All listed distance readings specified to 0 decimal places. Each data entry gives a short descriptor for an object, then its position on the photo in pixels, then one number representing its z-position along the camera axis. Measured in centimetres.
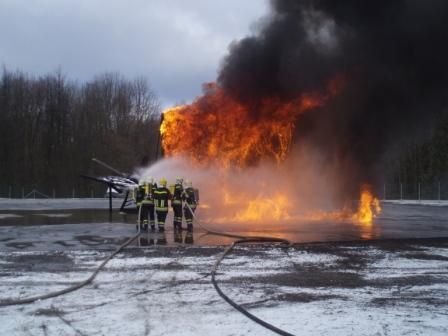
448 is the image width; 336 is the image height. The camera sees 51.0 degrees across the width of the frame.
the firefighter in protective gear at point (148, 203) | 1478
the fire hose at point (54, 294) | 613
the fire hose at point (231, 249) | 514
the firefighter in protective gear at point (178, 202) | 1484
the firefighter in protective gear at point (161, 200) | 1455
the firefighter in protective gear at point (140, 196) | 1491
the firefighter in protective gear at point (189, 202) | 1482
